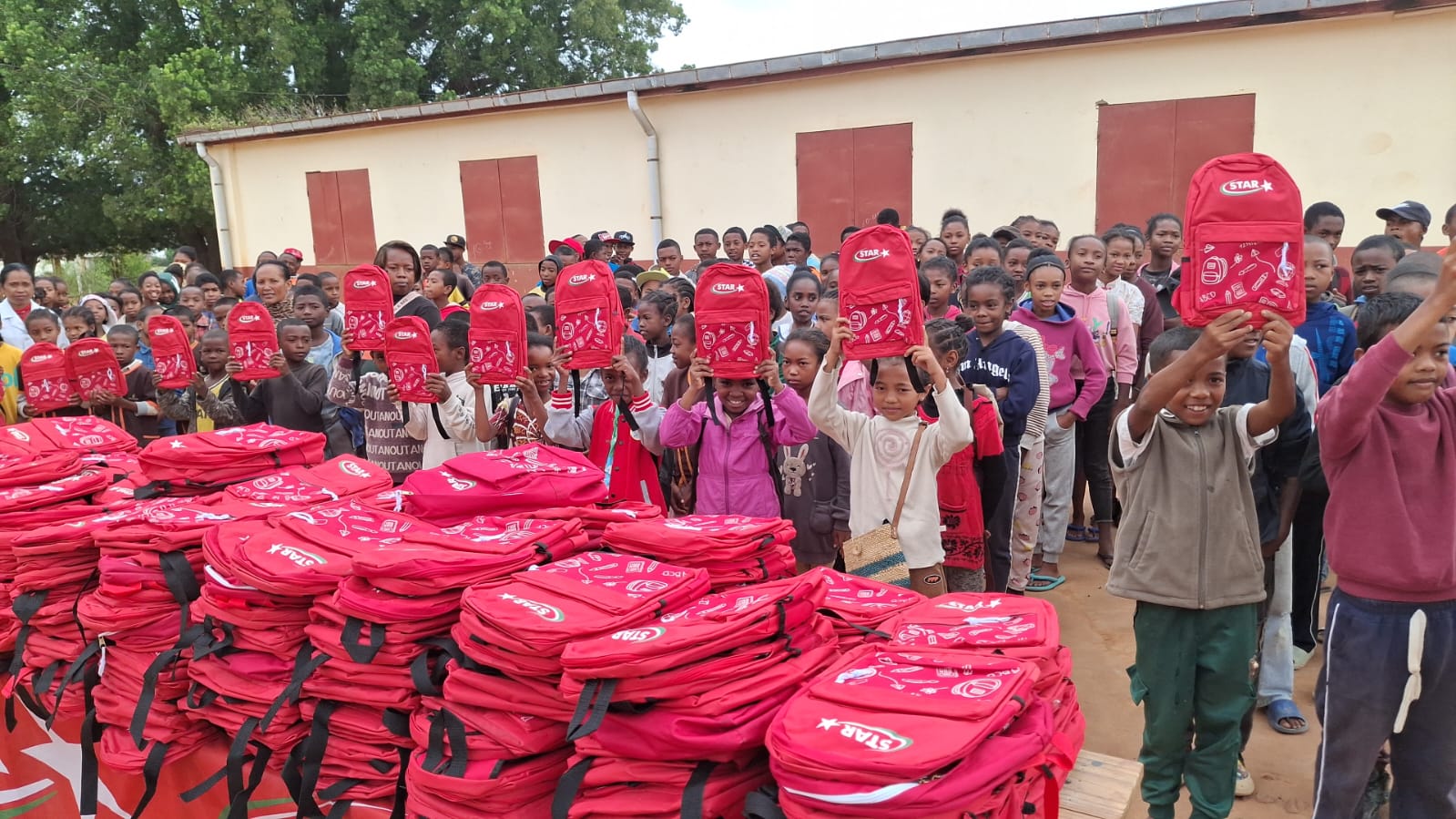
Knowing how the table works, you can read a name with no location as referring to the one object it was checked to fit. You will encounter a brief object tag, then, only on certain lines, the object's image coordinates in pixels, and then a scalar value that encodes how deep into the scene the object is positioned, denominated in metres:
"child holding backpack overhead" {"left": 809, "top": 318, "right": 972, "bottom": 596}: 3.21
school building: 7.73
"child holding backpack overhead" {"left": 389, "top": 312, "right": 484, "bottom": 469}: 3.97
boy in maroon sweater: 2.30
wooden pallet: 2.02
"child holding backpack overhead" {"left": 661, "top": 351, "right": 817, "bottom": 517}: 3.41
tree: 17.31
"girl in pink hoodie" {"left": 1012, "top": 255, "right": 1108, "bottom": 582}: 4.70
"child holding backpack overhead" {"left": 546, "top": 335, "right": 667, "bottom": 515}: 3.76
